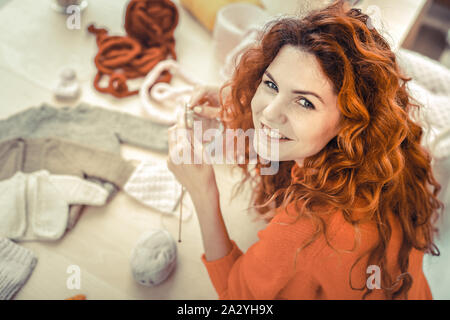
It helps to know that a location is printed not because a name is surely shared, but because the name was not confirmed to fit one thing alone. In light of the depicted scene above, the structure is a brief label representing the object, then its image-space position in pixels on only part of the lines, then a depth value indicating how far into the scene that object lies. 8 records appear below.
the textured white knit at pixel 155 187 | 0.92
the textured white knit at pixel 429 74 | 0.98
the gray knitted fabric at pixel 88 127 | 0.96
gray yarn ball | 0.78
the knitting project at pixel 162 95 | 1.04
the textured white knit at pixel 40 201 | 0.81
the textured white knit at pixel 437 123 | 0.81
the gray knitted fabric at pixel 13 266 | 0.72
